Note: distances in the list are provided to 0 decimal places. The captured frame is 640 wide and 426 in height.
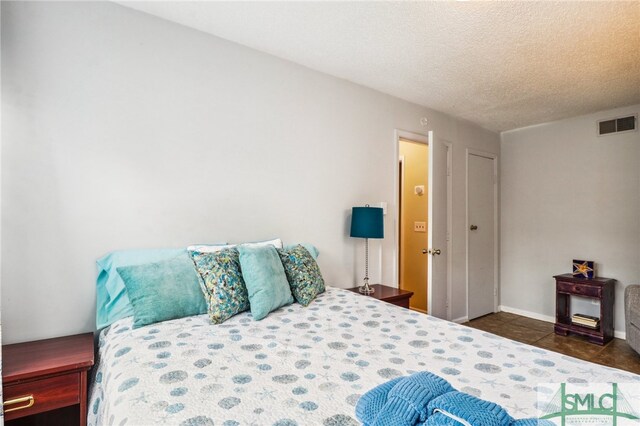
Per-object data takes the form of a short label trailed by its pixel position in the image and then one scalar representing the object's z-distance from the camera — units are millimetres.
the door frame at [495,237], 4711
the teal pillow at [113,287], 1828
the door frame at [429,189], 3510
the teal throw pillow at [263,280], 1818
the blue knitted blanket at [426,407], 741
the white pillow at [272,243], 2281
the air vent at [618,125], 3677
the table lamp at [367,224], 2848
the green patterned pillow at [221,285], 1756
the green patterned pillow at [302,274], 2100
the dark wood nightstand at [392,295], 2803
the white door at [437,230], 3039
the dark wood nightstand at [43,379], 1393
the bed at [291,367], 974
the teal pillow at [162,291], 1688
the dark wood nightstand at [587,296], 3566
